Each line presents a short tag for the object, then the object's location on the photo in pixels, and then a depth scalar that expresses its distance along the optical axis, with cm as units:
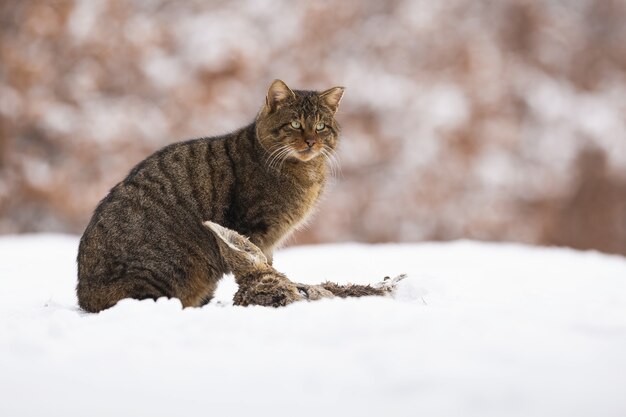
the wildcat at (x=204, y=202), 684
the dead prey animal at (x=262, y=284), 623
